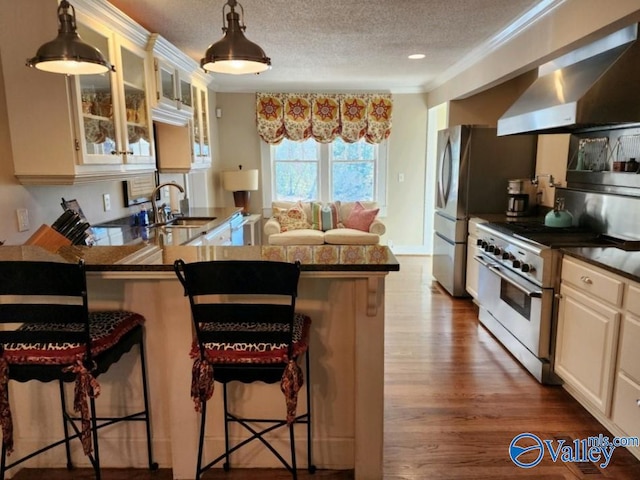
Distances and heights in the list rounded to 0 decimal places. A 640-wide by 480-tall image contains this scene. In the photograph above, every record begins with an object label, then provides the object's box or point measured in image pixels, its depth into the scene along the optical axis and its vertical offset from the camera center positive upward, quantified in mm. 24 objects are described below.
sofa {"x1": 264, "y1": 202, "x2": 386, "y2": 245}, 5449 -669
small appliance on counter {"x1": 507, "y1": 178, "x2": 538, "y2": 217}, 3918 -219
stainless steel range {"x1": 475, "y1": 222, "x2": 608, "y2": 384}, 2615 -737
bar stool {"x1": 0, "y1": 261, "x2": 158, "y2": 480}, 1410 -573
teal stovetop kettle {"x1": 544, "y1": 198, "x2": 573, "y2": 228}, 3266 -354
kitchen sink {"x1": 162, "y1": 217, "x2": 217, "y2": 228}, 3691 -430
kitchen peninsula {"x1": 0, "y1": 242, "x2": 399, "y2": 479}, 1686 -770
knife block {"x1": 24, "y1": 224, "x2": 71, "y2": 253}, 1952 -297
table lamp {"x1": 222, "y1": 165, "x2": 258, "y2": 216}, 5777 -112
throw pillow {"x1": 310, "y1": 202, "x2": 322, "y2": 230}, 5801 -596
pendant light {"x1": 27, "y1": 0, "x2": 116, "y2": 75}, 1629 +455
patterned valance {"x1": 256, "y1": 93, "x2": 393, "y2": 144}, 5988 +766
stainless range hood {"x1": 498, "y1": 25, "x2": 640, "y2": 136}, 2344 +459
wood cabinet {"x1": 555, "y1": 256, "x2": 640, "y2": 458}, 1924 -844
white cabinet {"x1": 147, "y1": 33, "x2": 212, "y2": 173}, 3195 +520
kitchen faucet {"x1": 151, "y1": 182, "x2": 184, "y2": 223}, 3543 -267
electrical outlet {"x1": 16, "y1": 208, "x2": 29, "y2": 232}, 2230 -231
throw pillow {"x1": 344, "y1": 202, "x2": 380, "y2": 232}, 5664 -592
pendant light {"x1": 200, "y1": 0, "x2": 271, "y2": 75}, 1732 +485
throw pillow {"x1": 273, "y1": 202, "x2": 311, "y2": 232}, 5715 -606
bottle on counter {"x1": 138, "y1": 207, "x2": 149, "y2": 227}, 3475 -362
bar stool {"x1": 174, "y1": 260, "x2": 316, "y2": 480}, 1392 -551
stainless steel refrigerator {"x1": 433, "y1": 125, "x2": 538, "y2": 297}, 4055 -14
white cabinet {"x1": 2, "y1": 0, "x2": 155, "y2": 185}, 2092 +339
